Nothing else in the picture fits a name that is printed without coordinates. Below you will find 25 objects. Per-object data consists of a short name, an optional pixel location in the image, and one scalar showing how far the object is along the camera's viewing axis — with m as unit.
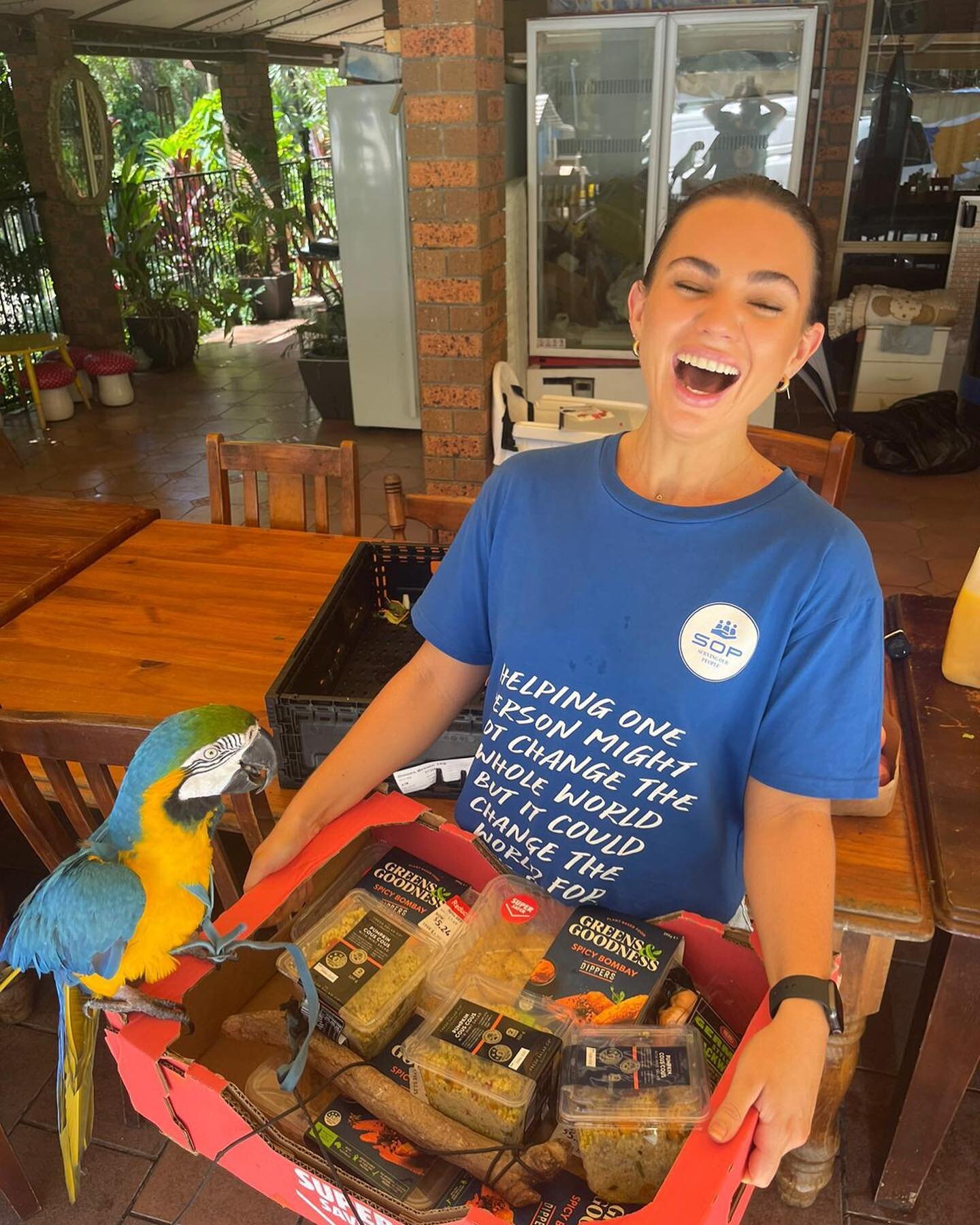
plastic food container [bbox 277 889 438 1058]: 0.81
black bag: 4.60
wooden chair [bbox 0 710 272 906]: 1.22
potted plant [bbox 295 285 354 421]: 5.53
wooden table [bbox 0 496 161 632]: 2.07
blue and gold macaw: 0.86
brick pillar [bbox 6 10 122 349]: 5.86
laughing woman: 0.93
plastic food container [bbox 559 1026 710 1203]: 0.72
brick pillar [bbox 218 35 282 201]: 8.66
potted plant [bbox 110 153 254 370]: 6.59
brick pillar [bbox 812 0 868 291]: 5.64
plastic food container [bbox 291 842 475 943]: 0.90
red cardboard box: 0.68
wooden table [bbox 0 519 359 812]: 1.69
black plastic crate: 1.36
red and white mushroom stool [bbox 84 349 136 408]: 6.12
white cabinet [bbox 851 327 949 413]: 5.23
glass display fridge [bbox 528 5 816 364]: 4.09
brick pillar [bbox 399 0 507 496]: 3.06
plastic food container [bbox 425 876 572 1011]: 0.85
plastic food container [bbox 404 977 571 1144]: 0.75
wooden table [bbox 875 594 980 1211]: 1.21
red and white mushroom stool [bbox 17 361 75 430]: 5.84
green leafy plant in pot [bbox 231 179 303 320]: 8.09
